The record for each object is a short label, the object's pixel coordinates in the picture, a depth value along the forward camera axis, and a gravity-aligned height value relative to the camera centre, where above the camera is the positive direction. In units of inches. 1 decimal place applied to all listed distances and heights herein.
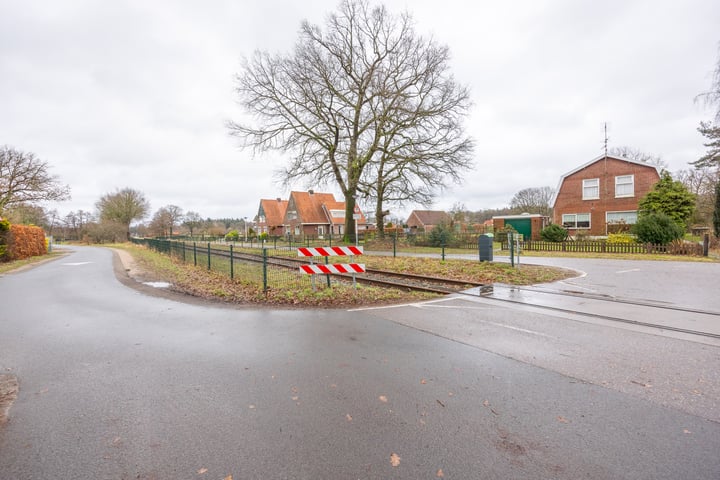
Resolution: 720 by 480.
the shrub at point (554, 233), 1041.5 -1.2
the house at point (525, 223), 1257.8 +39.1
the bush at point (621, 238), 834.2 -16.1
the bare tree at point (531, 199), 2496.3 +273.4
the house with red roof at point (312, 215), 2102.6 +135.1
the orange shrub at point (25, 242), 821.2 -8.8
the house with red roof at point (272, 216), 2369.6 +146.0
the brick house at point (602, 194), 1099.9 +137.8
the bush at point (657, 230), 682.8 +3.1
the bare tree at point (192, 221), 3083.7 +155.9
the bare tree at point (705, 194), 1167.0 +140.0
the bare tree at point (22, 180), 1029.8 +189.5
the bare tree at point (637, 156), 1744.8 +420.5
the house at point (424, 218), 2579.2 +128.7
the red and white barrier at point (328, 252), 322.7 -16.2
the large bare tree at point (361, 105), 944.9 +387.1
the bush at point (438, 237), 977.5 -9.1
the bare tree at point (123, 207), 2197.3 +206.3
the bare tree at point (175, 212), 2842.0 +222.0
